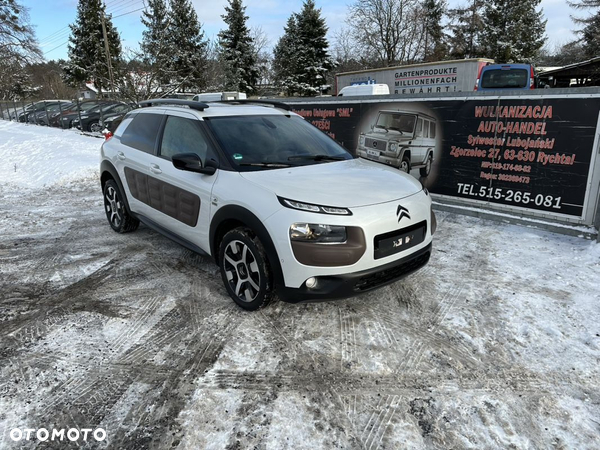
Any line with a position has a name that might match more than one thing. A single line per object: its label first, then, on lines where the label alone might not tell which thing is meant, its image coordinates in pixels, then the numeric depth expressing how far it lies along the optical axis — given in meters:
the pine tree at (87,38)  41.44
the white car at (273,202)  3.04
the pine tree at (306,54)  38.16
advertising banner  5.32
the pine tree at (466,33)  39.19
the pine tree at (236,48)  38.56
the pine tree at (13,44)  30.98
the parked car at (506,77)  14.88
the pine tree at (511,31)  36.59
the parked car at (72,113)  21.53
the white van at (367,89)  14.46
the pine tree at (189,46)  35.34
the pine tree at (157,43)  16.45
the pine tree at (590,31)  31.36
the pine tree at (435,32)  40.88
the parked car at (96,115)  19.77
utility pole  17.06
